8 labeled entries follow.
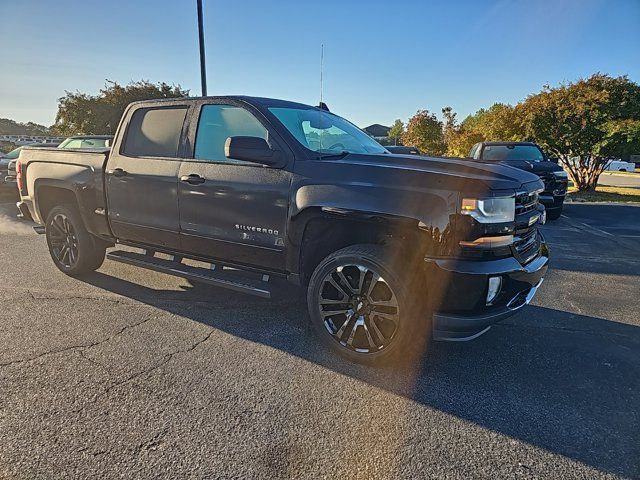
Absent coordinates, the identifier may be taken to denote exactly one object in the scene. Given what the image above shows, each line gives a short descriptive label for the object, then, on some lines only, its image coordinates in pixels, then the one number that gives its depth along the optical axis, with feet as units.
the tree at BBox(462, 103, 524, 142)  55.16
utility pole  36.22
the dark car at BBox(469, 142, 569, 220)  30.91
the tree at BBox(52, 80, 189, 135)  83.35
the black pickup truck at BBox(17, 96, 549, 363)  9.04
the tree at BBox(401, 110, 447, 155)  98.63
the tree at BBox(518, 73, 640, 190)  45.57
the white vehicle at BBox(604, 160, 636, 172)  131.34
